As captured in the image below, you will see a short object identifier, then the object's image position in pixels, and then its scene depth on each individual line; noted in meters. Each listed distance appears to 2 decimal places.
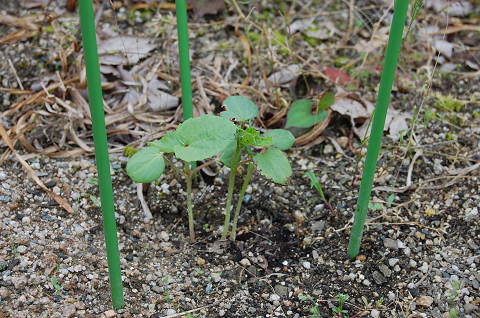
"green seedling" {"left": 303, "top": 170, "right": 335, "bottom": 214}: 0.96
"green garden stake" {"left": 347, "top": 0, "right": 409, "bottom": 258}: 0.83
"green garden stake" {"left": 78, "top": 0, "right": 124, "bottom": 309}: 0.77
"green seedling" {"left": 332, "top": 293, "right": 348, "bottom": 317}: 0.88
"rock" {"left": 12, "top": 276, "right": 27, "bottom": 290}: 0.87
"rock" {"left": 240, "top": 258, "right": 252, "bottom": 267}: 0.94
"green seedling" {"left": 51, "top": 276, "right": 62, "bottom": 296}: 0.87
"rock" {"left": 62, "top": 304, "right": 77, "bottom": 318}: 0.85
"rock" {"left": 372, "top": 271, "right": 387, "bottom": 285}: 0.91
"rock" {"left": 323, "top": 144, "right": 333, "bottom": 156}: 1.05
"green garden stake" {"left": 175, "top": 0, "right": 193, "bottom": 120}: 0.93
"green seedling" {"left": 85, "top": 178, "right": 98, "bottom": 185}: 0.98
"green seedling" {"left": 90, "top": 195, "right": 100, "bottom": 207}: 0.96
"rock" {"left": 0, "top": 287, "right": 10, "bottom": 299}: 0.85
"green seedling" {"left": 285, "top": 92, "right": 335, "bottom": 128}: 1.03
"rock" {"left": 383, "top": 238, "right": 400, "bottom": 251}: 0.94
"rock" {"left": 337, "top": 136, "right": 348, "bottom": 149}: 1.06
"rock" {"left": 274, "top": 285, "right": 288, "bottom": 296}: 0.91
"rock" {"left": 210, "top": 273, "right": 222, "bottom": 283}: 0.92
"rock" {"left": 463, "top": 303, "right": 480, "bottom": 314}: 0.88
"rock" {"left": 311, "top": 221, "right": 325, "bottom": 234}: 0.96
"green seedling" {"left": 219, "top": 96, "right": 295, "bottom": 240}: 0.87
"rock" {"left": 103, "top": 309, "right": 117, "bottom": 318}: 0.86
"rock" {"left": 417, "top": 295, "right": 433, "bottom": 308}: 0.89
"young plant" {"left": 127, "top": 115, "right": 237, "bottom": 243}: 0.85
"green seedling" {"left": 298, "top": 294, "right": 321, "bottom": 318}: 0.87
